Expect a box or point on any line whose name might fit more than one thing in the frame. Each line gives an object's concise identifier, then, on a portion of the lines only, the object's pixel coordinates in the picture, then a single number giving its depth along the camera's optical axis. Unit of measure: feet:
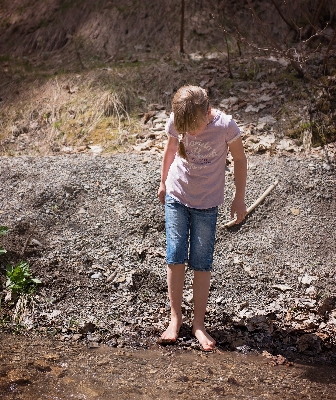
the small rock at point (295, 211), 16.42
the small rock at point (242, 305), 13.57
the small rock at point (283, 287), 14.15
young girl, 11.07
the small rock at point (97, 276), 14.12
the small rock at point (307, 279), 14.33
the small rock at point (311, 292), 13.97
